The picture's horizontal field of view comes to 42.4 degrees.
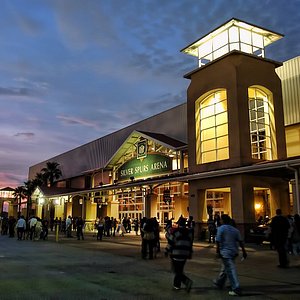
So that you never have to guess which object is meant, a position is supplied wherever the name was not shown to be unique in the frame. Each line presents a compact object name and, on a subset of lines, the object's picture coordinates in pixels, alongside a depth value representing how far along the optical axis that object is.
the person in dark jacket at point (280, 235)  12.29
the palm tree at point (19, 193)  70.60
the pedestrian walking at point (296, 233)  14.48
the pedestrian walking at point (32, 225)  25.74
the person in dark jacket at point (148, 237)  15.05
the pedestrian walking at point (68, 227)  28.82
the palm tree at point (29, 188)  60.83
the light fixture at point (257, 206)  26.80
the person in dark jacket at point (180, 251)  8.53
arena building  22.33
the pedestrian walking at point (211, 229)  21.56
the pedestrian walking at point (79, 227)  26.50
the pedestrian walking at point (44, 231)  26.32
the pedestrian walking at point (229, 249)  8.17
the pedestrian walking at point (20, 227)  25.69
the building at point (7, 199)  77.25
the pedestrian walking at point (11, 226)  29.55
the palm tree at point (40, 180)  59.18
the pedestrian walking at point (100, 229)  25.91
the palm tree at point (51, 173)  59.25
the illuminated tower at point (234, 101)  23.18
